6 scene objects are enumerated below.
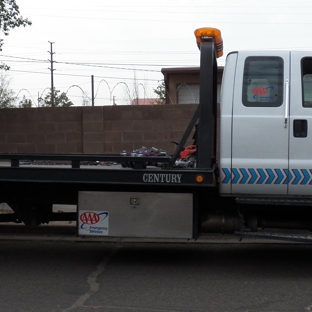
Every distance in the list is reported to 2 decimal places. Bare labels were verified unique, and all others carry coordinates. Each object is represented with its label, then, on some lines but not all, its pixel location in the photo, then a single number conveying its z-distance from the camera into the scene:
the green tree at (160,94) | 31.08
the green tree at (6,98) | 26.55
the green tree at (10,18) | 12.50
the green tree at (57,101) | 38.56
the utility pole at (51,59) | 49.85
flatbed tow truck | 6.08
